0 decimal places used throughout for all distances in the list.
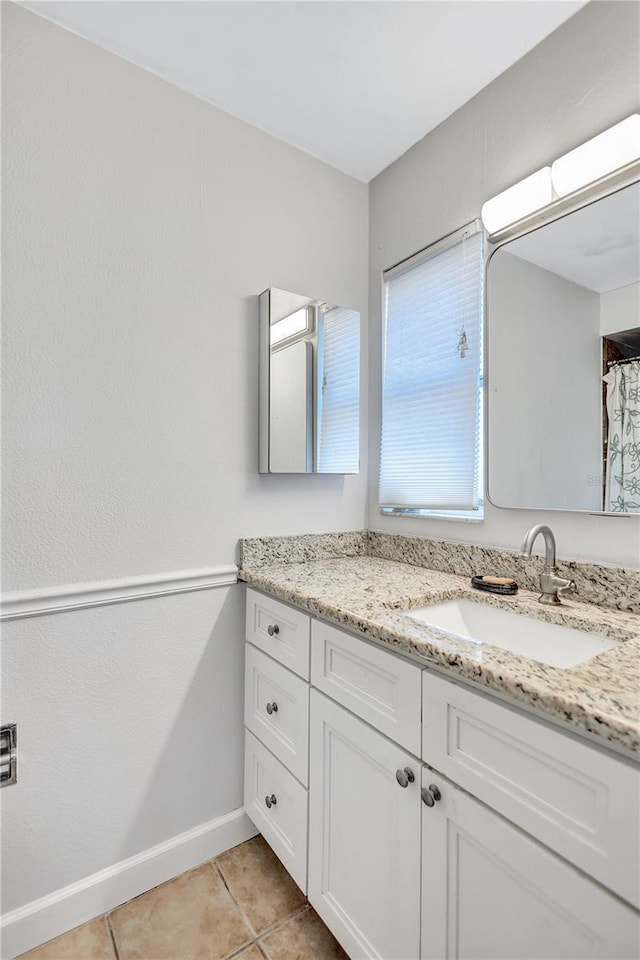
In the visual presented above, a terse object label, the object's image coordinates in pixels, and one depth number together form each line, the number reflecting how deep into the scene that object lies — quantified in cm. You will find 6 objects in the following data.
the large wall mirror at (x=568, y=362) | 111
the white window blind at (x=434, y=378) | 150
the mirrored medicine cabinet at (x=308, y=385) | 157
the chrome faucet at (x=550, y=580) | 116
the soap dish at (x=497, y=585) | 124
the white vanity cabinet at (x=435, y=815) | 65
